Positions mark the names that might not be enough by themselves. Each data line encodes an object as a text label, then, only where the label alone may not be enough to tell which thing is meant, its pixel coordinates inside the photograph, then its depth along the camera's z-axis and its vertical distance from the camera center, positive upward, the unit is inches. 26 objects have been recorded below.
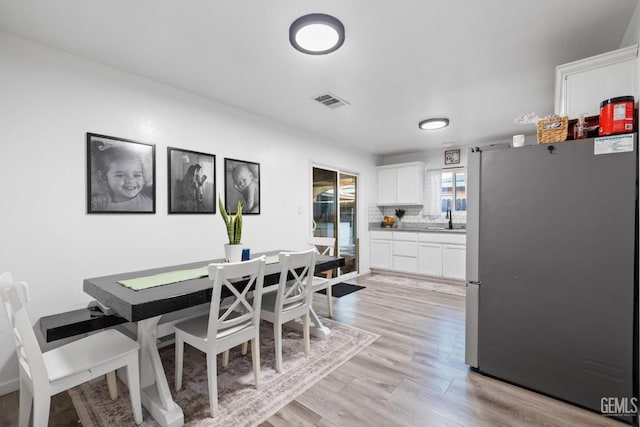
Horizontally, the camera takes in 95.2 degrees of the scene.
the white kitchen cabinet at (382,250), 219.9 -29.9
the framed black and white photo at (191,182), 109.2 +11.5
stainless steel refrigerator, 65.9 -14.9
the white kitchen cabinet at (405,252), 208.2 -29.8
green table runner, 73.9 -18.8
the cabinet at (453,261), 188.1 -33.4
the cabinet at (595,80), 68.7 +32.7
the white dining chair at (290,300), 87.0 -29.4
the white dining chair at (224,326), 67.3 -30.1
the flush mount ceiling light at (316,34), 70.9 +45.7
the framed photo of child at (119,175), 90.0 +11.7
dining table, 61.8 -20.5
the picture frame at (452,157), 208.5 +39.1
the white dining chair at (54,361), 51.2 -30.4
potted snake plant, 91.4 -8.8
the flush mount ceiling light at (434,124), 147.9 +45.1
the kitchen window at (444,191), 210.8 +14.9
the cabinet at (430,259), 198.0 -33.2
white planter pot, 91.1 -12.9
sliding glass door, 186.2 +0.5
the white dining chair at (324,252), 125.8 -22.1
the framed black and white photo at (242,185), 127.3 +11.6
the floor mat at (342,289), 171.9 -48.5
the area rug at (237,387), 68.3 -48.2
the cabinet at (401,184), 218.4 +20.7
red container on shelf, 63.6 +21.3
